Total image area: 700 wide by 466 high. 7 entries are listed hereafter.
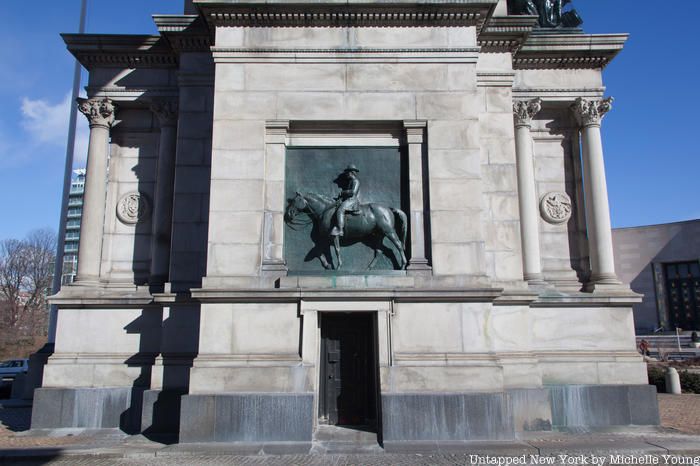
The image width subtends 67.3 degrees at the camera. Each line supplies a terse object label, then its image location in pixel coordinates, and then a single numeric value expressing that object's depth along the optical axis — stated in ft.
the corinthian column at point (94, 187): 51.08
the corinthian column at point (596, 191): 52.29
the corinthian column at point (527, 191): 52.29
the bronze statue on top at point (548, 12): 57.93
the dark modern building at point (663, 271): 181.82
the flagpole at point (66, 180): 61.77
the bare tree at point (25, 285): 232.53
